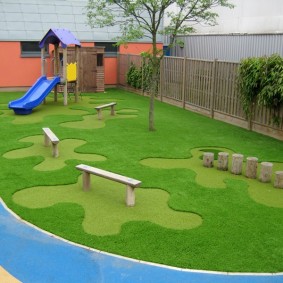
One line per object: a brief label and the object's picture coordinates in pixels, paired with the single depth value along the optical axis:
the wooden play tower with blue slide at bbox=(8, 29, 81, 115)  13.35
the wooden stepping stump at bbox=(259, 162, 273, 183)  6.92
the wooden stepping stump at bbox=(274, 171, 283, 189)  6.71
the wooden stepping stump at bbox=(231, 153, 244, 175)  7.31
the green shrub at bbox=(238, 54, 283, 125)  9.72
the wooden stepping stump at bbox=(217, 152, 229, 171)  7.53
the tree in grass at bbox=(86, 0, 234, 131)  10.07
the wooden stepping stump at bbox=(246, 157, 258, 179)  7.14
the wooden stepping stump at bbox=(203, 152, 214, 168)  7.77
